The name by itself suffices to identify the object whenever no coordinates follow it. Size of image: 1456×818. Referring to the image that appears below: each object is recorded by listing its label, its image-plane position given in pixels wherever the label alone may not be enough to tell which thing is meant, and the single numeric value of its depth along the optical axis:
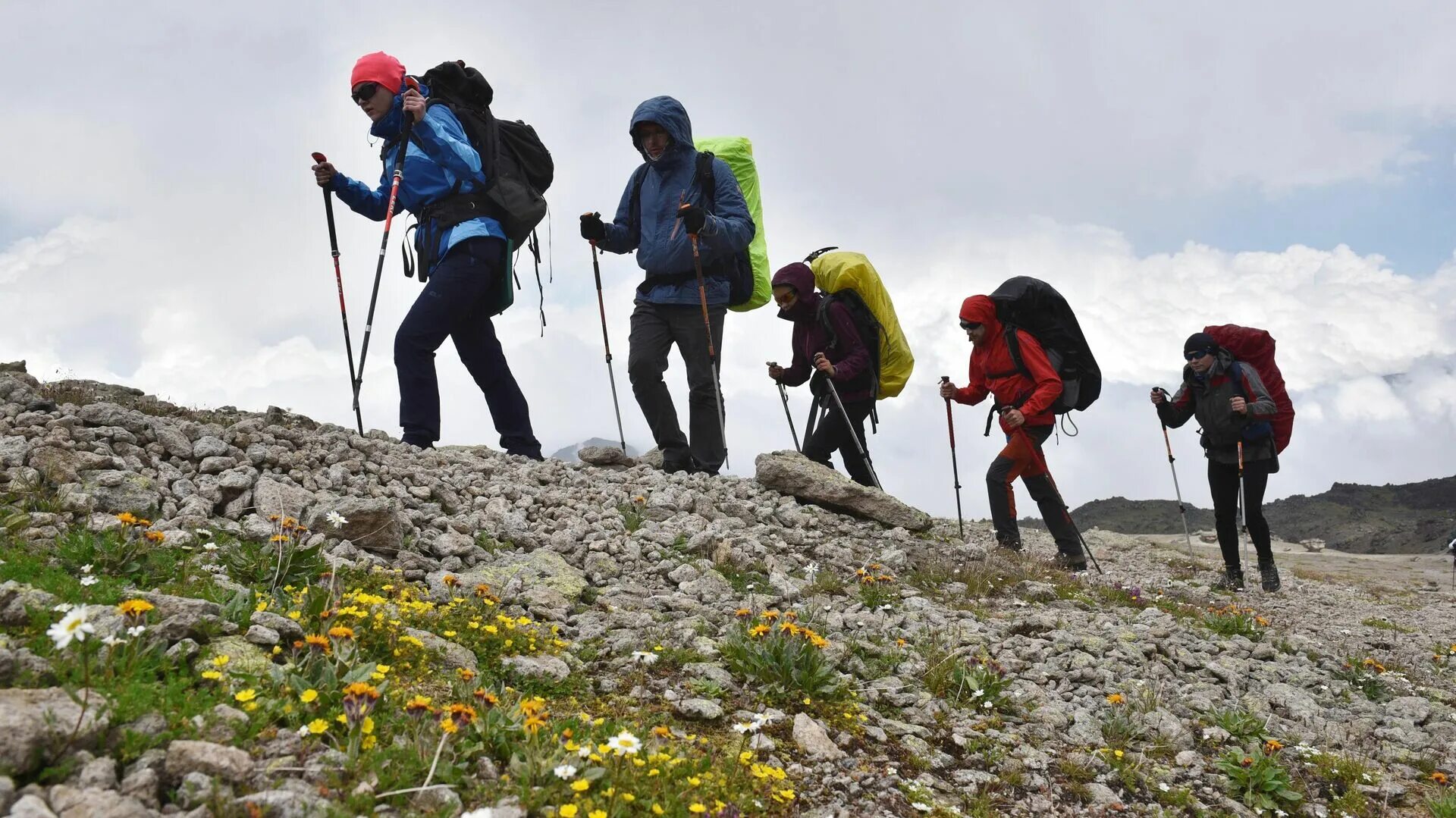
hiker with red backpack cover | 11.17
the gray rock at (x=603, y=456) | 10.40
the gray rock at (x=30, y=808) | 2.27
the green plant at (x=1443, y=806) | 4.23
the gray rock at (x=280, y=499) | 5.89
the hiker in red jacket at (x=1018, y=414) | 9.90
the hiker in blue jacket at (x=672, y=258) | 9.62
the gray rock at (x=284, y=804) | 2.54
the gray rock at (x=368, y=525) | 5.66
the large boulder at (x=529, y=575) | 5.62
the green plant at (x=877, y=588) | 6.76
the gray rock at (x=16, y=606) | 3.38
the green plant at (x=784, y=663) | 4.55
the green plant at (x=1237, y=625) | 7.43
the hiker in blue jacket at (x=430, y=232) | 8.20
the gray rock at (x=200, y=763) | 2.68
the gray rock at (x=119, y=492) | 5.34
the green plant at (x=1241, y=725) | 5.03
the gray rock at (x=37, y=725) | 2.48
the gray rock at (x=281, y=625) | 3.77
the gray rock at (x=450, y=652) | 4.20
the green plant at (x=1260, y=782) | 4.32
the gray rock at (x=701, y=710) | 4.18
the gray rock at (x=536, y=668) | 4.32
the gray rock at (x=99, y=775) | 2.55
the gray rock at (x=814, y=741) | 3.98
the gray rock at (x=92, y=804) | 2.39
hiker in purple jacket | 11.15
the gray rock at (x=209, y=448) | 6.40
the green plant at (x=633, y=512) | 7.62
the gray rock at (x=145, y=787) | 2.56
